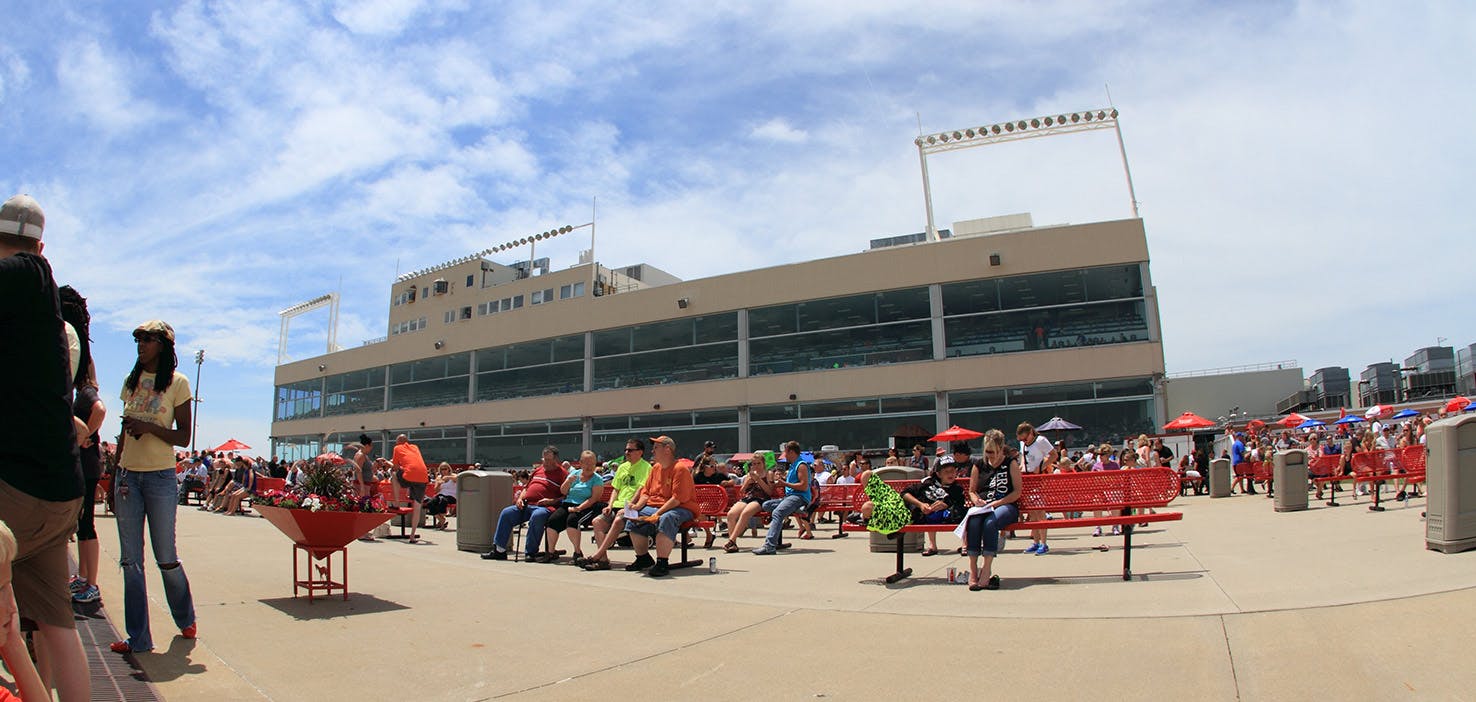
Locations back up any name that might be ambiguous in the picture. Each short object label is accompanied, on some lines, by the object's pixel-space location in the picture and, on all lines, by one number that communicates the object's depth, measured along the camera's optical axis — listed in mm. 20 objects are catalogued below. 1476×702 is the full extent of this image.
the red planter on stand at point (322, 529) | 6445
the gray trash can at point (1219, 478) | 20219
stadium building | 27578
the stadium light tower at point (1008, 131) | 31453
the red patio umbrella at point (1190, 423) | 23312
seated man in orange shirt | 8950
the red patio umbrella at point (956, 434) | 24461
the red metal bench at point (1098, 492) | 7699
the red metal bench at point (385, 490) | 16178
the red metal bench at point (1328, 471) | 14118
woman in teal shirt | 9992
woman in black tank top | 7121
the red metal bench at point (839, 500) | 12805
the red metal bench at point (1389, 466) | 13008
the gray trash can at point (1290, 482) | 13648
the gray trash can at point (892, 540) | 10367
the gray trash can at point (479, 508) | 11336
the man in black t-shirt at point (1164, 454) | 20925
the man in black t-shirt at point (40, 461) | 2943
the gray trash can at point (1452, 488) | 7137
